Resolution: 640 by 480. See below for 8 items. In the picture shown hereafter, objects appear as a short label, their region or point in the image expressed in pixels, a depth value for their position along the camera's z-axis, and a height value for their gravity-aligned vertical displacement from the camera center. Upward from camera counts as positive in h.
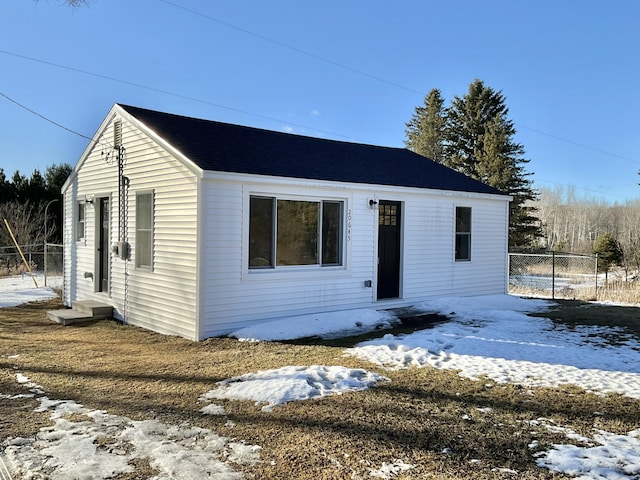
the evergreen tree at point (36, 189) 26.41 +2.41
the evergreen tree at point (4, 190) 25.42 +2.23
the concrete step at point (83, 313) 10.06 -1.69
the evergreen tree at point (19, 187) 25.88 +2.46
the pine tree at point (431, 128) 38.28 +8.54
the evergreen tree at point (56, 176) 27.42 +3.29
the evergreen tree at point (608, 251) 26.67 -0.62
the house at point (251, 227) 8.44 +0.18
